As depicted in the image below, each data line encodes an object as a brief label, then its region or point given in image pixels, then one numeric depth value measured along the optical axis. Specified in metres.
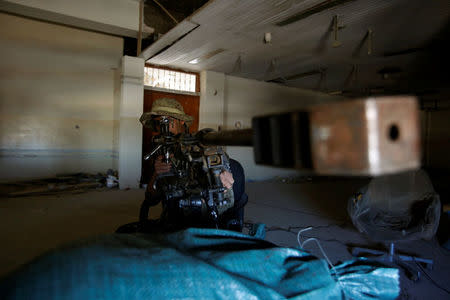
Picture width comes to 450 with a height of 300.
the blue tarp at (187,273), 0.64
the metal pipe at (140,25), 5.03
